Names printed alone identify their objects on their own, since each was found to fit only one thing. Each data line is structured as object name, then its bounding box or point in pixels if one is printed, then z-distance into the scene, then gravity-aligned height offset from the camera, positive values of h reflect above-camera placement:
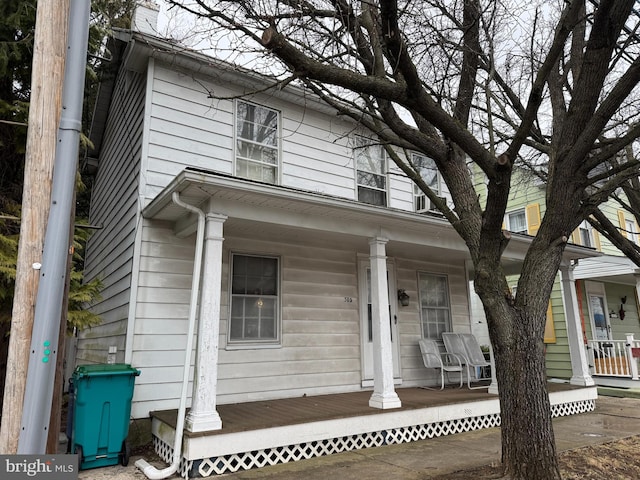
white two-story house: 4.63 +1.04
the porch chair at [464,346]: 7.91 -0.18
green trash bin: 4.28 -0.73
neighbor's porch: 9.67 -0.65
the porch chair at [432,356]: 7.43 -0.34
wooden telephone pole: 1.95 +0.70
